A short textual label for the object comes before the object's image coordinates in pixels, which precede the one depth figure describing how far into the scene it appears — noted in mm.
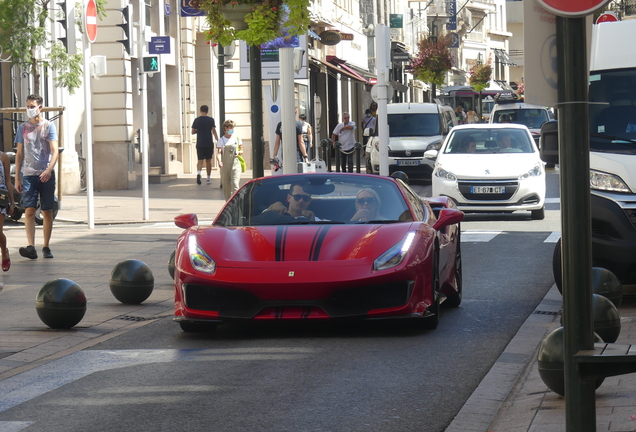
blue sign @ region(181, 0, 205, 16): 23422
